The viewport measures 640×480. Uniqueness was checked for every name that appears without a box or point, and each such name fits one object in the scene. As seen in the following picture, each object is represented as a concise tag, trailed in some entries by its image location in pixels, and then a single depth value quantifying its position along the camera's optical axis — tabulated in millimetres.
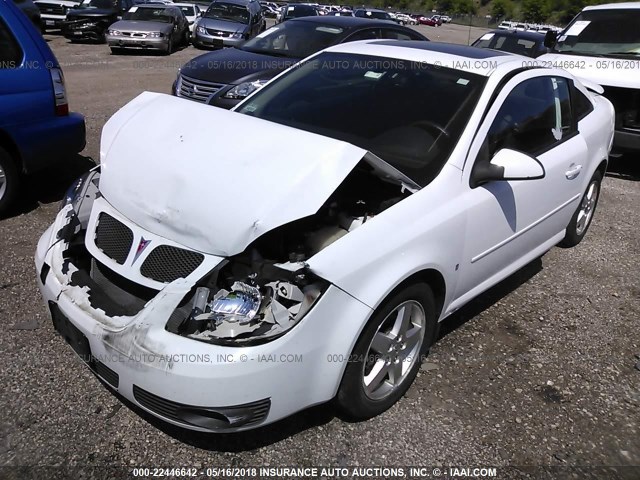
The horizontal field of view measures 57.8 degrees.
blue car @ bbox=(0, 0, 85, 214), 4578
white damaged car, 2289
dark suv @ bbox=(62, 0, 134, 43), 17484
